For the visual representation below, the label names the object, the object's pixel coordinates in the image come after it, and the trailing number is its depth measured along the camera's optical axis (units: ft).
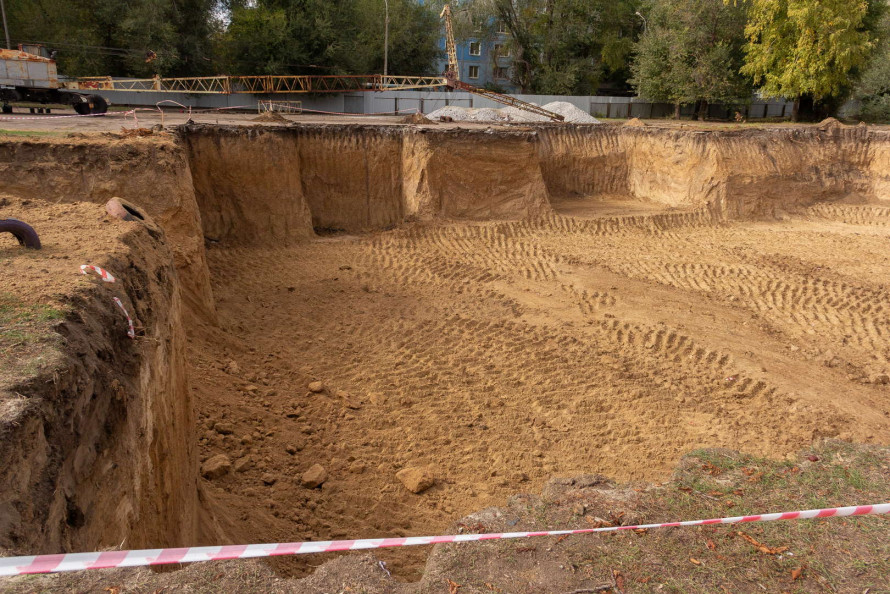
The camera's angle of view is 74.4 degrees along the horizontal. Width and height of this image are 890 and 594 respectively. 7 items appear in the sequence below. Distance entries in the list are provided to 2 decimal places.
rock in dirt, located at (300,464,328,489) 18.40
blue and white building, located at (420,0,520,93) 119.85
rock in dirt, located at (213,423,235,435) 19.72
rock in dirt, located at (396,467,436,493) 18.67
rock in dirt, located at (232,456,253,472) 18.35
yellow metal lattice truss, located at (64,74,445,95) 77.46
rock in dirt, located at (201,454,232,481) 17.67
